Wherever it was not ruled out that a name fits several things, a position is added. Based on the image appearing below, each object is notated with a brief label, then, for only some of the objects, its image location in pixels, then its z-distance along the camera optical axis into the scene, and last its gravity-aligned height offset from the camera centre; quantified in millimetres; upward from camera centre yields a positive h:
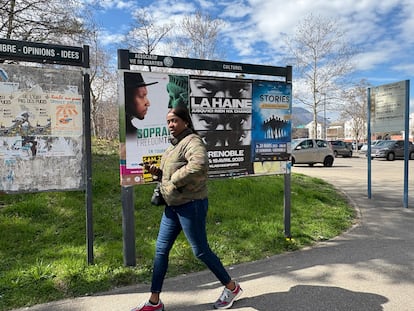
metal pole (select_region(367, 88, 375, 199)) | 8655 +137
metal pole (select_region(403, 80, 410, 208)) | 7578 +129
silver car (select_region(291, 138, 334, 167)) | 19469 -662
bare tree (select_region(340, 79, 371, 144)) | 39544 +4459
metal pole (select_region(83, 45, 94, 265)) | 3834 -268
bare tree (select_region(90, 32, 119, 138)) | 25259 +4281
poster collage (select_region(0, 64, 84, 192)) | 3551 +143
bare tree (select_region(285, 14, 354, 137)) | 36978 +4285
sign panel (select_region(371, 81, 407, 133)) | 7938 +792
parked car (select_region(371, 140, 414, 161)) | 26000 -778
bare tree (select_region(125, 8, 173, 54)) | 25491 +6991
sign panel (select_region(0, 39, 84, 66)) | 3365 +916
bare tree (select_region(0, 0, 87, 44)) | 8133 +2897
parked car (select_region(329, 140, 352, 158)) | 31875 -903
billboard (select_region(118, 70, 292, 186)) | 3889 +276
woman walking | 2818 -515
